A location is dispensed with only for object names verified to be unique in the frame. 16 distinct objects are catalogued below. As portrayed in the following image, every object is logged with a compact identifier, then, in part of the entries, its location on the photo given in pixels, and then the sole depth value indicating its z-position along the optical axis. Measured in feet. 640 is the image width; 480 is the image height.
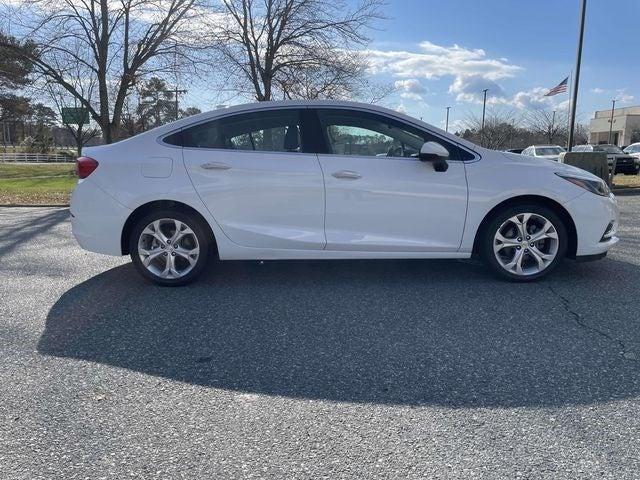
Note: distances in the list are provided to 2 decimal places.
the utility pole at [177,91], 57.93
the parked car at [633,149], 93.70
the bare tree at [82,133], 164.92
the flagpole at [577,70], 44.68
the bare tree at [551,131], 159.94
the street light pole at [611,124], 229.27
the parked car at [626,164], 67.87
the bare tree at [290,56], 51.65
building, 231.09
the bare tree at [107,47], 52.26
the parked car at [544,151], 76.38
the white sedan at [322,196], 14.94
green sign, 84.98
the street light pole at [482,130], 144.36
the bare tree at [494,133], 143.23
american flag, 68.25
